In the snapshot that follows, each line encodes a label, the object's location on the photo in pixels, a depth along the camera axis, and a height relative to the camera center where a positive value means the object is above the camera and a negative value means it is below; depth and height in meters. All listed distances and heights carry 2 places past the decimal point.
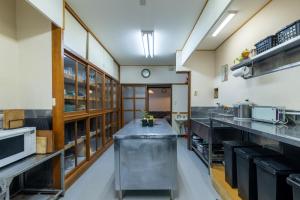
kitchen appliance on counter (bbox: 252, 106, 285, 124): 1.69 -0.16
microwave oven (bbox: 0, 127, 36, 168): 1.50 -0.47
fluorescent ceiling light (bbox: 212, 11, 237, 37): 2.25 +1.37
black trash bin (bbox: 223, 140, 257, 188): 1.89 -0.79
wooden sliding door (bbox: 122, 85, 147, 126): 5.83 +0.06
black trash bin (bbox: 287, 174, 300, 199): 0.97 -0.57
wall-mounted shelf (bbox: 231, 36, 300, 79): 1.58 +0.59
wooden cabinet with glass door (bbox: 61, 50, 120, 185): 2.44 -0.22
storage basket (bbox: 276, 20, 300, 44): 1.47 +0.77
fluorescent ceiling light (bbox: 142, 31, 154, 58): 3.16 +1.51
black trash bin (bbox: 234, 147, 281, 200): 1.55 -0.77
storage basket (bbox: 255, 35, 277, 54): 1.82 +0.78
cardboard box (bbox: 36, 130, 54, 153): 1.91 -0.46
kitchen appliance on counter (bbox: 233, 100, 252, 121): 2.19 -0.16
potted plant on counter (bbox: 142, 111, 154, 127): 2.63 -0.36
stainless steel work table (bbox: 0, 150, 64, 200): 1.31 -0.68
